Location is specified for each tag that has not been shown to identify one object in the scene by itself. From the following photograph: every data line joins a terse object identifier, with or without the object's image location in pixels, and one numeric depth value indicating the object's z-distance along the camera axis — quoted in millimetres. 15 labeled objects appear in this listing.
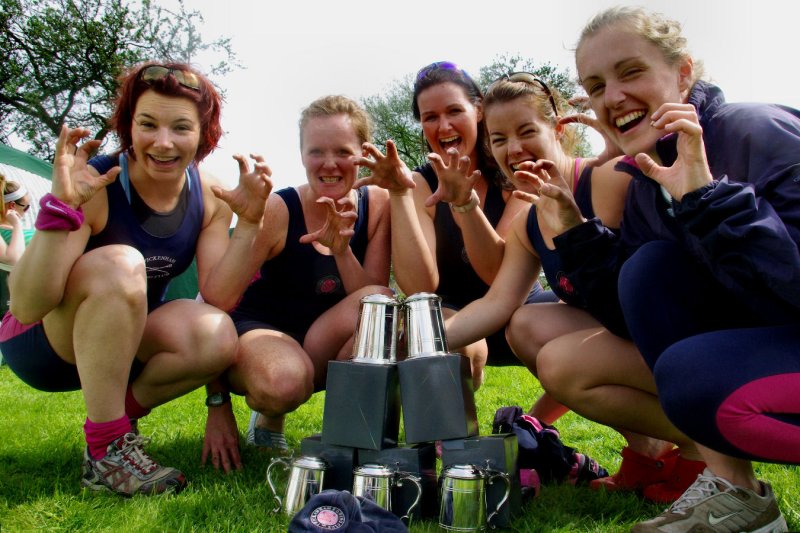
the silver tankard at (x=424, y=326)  2469
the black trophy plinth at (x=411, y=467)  2262
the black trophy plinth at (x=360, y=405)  2318
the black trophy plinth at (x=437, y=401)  2260
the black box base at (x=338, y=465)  2340
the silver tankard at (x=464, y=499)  2141
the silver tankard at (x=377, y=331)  2488
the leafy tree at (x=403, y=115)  29578
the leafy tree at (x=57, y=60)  21266
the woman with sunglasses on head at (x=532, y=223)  2842
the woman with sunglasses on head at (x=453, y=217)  3309
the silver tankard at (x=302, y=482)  2270
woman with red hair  2682
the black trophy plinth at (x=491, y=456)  2219
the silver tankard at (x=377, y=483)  2176
